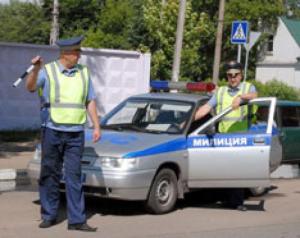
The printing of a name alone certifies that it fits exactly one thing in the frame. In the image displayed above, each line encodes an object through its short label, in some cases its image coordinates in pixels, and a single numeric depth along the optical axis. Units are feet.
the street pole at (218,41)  83.15
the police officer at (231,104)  31.83
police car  28.66
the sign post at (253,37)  68.51
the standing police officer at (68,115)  26.02
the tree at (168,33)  165.78
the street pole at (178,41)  60.23
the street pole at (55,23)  117.19
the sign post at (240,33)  63.36
